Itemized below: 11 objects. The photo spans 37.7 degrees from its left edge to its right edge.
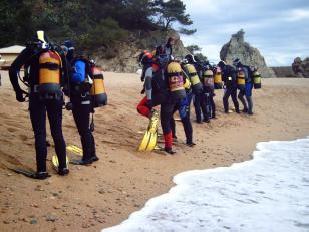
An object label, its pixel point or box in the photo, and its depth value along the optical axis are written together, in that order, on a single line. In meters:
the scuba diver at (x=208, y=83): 12.90
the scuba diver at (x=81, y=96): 6.56
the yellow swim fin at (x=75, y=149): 7.65
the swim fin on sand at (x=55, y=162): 6.41
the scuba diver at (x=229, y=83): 15.05
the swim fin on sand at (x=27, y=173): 5.86
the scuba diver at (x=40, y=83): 5.73
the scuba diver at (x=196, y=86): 10.20
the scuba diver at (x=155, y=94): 8.48
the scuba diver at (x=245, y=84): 15.16
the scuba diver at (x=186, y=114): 9.31
